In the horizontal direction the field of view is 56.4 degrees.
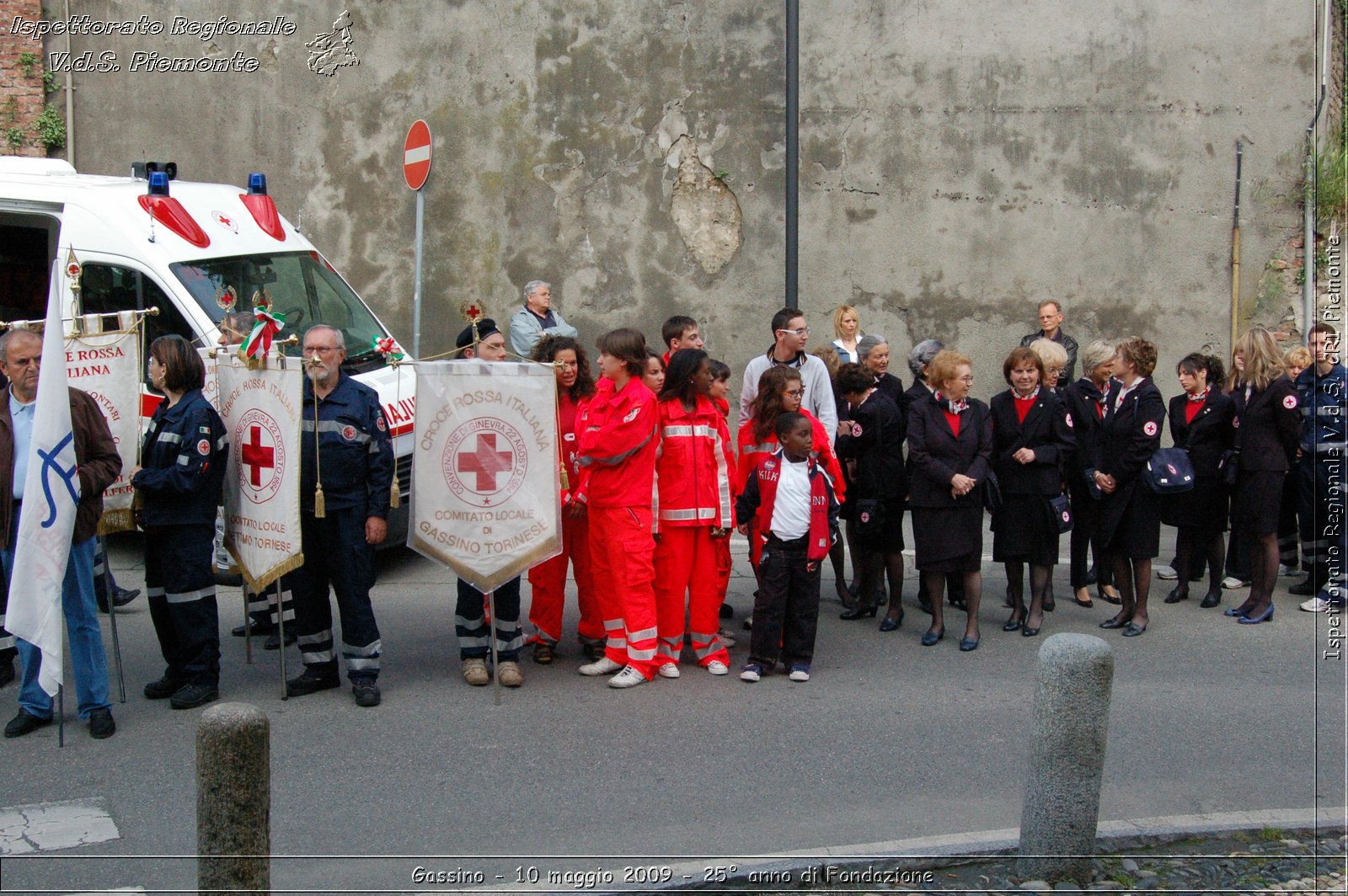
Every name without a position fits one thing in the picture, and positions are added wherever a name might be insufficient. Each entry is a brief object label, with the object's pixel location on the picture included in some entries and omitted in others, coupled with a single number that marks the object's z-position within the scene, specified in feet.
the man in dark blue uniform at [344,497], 21.57
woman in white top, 33.94
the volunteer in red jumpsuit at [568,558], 24.41
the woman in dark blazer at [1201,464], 28.99
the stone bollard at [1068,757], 15.44
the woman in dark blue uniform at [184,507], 20.99
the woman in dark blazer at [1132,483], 26.99
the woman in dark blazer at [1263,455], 27.94
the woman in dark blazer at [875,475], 27.25
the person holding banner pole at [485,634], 22.85
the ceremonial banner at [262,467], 21.30
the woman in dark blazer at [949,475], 25.49
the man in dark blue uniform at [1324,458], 29.35
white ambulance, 29.60
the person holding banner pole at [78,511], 20.34
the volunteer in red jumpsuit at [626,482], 22.57
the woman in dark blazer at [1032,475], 26.45
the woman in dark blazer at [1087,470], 28.43
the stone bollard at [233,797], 12.84
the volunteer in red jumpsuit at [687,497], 23.32
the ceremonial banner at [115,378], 22.35
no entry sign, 39.40
